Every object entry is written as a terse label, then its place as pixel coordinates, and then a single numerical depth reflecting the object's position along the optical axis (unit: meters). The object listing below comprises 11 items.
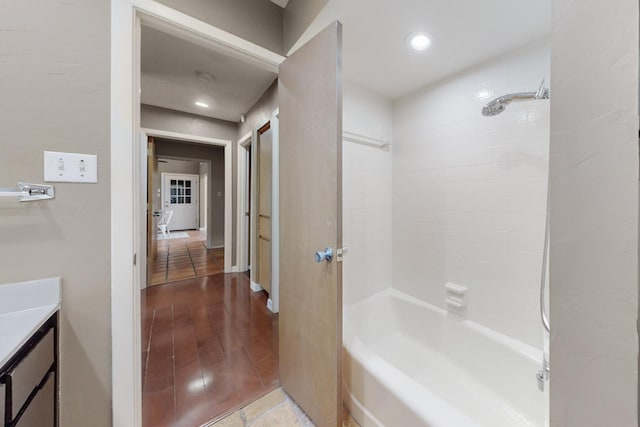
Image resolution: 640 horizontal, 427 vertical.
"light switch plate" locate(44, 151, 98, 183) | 0.86
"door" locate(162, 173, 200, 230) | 7.60
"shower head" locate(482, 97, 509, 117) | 1.28
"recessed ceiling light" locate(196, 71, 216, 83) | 2.27
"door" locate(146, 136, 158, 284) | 3.03
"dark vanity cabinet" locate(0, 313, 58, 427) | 0.58
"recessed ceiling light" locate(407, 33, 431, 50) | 1.33
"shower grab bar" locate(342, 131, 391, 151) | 1.79
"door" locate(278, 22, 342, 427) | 1.03
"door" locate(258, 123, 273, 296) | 2.50
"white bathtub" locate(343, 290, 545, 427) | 1.02
